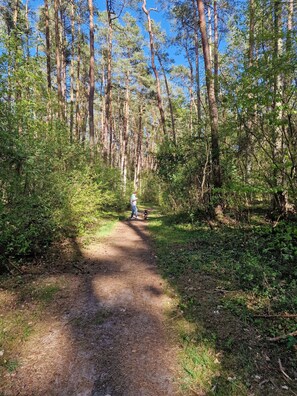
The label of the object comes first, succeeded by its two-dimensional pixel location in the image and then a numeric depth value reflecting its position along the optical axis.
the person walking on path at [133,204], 12.64
